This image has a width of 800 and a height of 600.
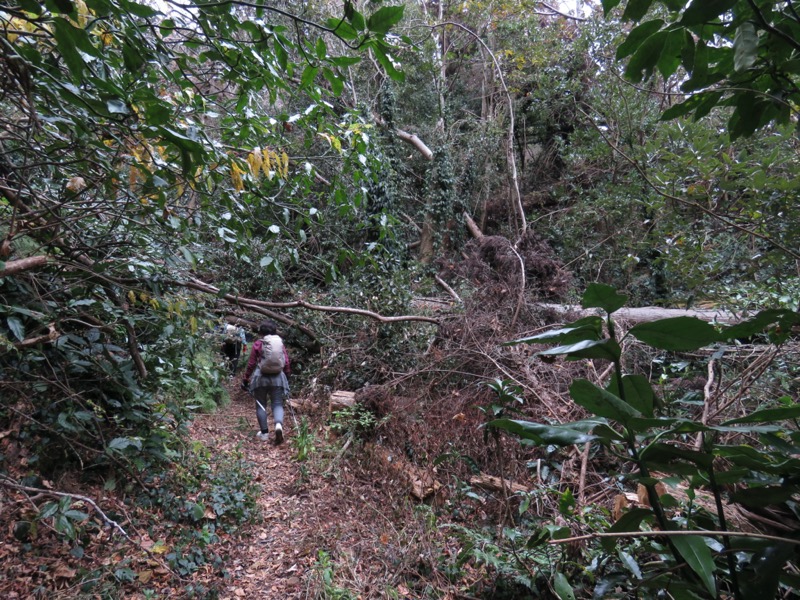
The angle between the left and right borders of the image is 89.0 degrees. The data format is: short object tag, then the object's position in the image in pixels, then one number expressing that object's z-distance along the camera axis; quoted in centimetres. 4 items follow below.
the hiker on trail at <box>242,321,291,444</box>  566
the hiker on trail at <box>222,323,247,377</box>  757
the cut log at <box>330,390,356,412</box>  581
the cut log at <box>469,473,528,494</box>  380
